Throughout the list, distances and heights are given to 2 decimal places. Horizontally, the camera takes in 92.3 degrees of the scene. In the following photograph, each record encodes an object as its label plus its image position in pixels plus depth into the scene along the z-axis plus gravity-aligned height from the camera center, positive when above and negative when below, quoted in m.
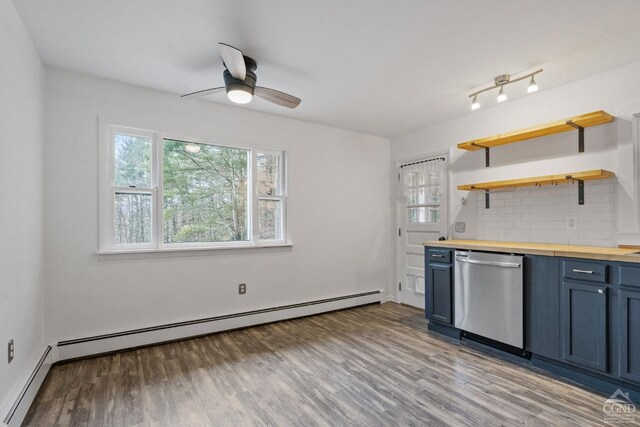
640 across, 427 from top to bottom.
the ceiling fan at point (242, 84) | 2.07 +1.02
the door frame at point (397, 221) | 4.68 -0.12
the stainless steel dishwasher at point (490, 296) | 2.70 -0.78
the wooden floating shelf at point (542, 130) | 2.60 +0.78
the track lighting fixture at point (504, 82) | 2.60 +1.19
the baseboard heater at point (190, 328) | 2.72 -1.21
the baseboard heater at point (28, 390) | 1.77 -1.14
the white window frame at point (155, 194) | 2.86 +0.21
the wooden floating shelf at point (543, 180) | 2.58 +0.30
